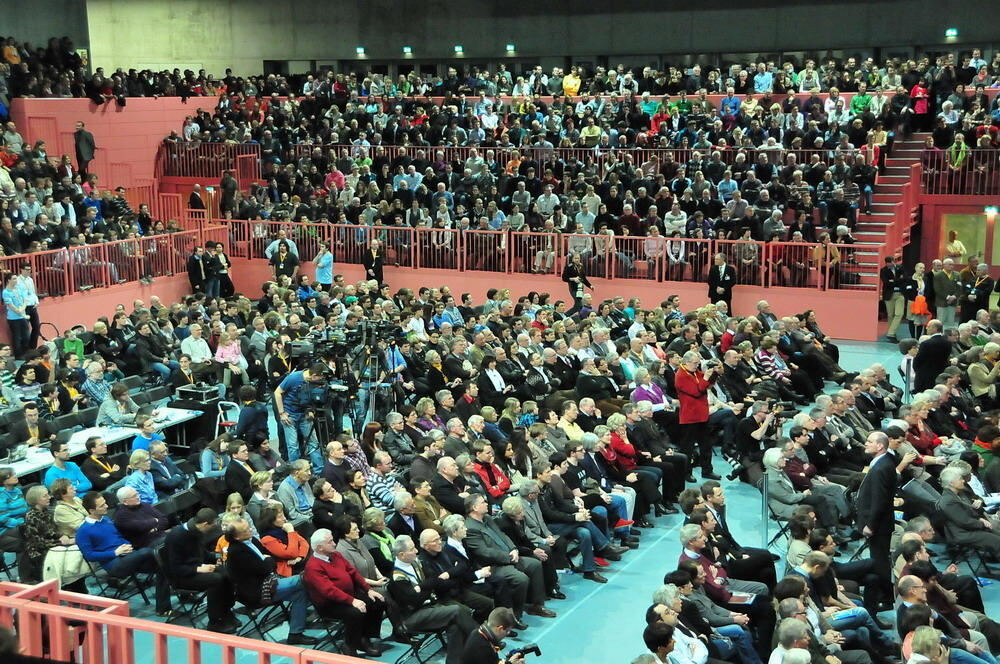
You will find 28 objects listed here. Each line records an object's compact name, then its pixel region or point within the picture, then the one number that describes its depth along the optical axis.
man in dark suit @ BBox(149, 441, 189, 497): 11.83
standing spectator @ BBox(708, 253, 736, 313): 22.09
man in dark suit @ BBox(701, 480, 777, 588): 10.13
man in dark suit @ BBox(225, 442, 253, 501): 11.53
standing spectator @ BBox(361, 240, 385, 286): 24.83
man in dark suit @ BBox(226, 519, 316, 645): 9.70
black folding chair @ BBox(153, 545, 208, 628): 10.04
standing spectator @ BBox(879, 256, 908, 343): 21.38
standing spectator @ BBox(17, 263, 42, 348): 20.52
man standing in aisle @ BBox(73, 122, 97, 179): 29.81
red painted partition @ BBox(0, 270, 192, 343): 21.84
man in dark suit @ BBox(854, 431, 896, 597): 10.50
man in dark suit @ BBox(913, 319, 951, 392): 16.34
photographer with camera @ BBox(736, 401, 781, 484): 13.62
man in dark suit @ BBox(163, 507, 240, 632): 9.88
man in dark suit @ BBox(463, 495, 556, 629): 10.25
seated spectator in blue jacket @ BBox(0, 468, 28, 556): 10.84
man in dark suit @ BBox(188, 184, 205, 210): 29.12
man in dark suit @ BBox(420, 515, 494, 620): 9.74
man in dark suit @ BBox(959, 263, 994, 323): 20.88
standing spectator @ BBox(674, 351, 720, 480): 14.16
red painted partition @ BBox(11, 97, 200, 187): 29.86
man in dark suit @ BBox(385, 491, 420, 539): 10.66
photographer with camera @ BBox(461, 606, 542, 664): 8.35
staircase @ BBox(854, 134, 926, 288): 22.14
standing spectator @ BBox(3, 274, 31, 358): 20.34
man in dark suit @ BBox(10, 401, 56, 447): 13.02
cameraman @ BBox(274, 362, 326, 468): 13.85
